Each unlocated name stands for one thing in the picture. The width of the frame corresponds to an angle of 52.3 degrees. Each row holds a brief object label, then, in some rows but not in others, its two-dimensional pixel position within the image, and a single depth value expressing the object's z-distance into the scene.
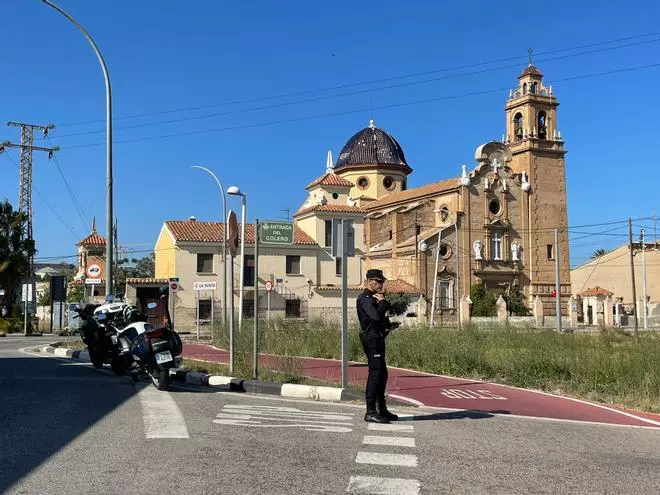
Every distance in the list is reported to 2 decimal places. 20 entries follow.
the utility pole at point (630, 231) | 44.45
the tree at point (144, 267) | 76.62
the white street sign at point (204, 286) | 27.78
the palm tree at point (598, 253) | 79.07
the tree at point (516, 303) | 59.12
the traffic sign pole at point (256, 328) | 12.24
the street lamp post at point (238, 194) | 17.86
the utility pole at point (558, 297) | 44.73
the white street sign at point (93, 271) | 23.00
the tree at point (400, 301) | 52.08
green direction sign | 13.04
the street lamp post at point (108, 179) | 17.72
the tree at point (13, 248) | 41.88
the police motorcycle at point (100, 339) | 12.98
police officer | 8.16
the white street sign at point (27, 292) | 36.31
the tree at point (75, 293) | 51.93
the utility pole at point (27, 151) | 56.62
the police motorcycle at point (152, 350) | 10.87
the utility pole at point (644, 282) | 49.53
